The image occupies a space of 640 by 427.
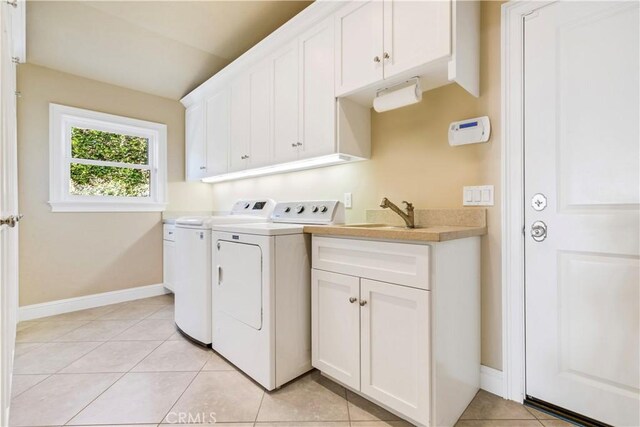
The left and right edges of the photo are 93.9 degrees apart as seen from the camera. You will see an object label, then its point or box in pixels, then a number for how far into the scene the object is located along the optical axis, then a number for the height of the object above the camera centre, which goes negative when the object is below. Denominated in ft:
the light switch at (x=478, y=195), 5.33 +0.27
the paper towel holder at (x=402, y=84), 5.47 +2.42
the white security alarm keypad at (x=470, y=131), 5.33 +1.46
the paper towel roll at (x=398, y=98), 5.44 +2.13
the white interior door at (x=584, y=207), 4.24 +0.05
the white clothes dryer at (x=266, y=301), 5.39 -1.72
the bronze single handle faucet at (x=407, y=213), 5.23 -0.02
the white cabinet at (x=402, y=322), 4.16 -1.76
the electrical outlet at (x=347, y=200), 7.58 +0.28
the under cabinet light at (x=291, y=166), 7.06 +1.26
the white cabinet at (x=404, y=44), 4.77 +2.94
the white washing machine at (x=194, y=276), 6.92 -1.57
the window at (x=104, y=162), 9.51 +1.79
